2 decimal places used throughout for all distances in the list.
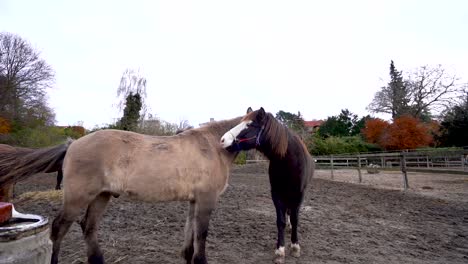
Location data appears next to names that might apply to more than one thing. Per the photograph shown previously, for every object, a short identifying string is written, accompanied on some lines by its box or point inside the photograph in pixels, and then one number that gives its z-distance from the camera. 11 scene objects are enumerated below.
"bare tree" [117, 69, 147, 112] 23.23
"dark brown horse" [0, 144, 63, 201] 2.73
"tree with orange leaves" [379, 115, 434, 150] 31.06
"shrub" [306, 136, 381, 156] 31.27
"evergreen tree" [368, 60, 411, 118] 36.44
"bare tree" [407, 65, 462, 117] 33.53
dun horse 2.81
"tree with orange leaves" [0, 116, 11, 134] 21.17
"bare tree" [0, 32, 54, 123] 22.78
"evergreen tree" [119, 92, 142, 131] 19.09
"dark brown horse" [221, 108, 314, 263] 3.84
